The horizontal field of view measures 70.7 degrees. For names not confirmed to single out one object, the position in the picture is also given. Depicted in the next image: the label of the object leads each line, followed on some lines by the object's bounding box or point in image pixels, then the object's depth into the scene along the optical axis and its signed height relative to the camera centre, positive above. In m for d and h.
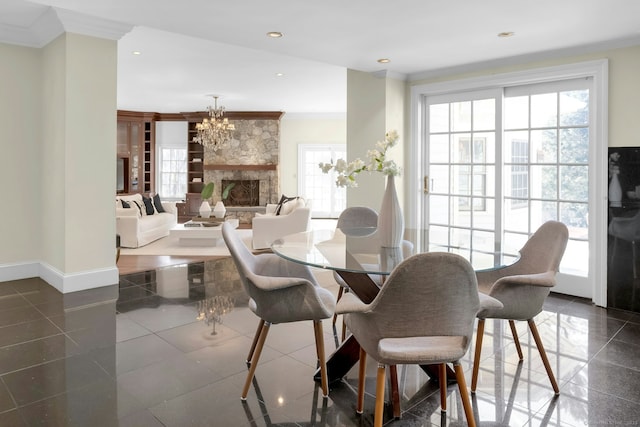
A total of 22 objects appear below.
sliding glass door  4.34 +0.38
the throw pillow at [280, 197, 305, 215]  7.56 -0.12
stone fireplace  10.97 +0.82
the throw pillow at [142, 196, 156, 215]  8.16 -0.14
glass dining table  2.16 -0.32
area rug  6.46 -0.77
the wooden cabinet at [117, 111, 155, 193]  10.88 +1.14
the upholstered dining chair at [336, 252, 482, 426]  1.72 -0.45
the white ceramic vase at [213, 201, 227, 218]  7.82 -0.22
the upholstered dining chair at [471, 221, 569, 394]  2.38 -0.49
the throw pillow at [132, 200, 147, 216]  7.95 -0.17
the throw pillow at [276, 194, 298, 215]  7.65 -0.13
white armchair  7.10 -0.42
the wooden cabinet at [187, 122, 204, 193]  11.34 +0.85
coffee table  7.10 -0.59
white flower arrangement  2.76 +0.20
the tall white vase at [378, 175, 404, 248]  2.73 -0.12
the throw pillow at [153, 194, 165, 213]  8.48 -0.10
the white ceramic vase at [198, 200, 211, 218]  7.94 -0.22
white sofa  6.89 -0.40
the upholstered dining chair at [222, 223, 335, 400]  2.22 -0.52
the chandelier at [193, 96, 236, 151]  9.16 +1.41
